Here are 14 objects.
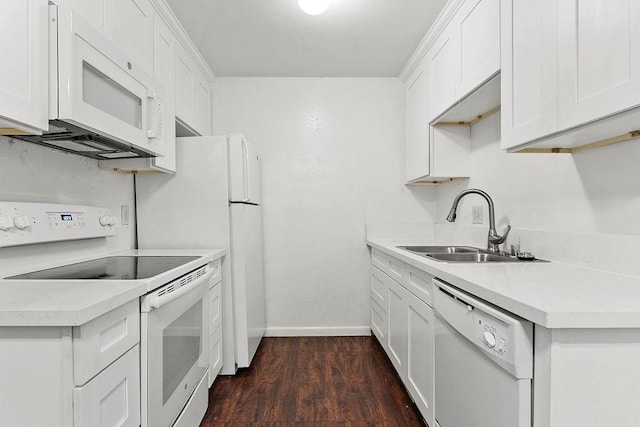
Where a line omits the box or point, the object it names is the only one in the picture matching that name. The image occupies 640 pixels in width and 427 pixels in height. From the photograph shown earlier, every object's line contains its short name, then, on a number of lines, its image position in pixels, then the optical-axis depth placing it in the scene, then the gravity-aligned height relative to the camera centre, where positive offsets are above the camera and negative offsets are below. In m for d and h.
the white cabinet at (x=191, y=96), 2.22 +0.86
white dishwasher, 0.83 -0.46
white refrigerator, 2.18 +0.00
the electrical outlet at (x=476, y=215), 2.20 -0.02
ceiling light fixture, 1.81 +1.13
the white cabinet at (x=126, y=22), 1.32 +0.85
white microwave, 1.08 +0.43
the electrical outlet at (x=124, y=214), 2.08 -0.02
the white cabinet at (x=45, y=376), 0.83 -0.41
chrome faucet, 1.79 -0.11
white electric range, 0.84 -0.26
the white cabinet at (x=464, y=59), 1.56 +0.84
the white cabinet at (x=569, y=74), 0.90 +0.44
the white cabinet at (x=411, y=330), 1.51 -0.65
